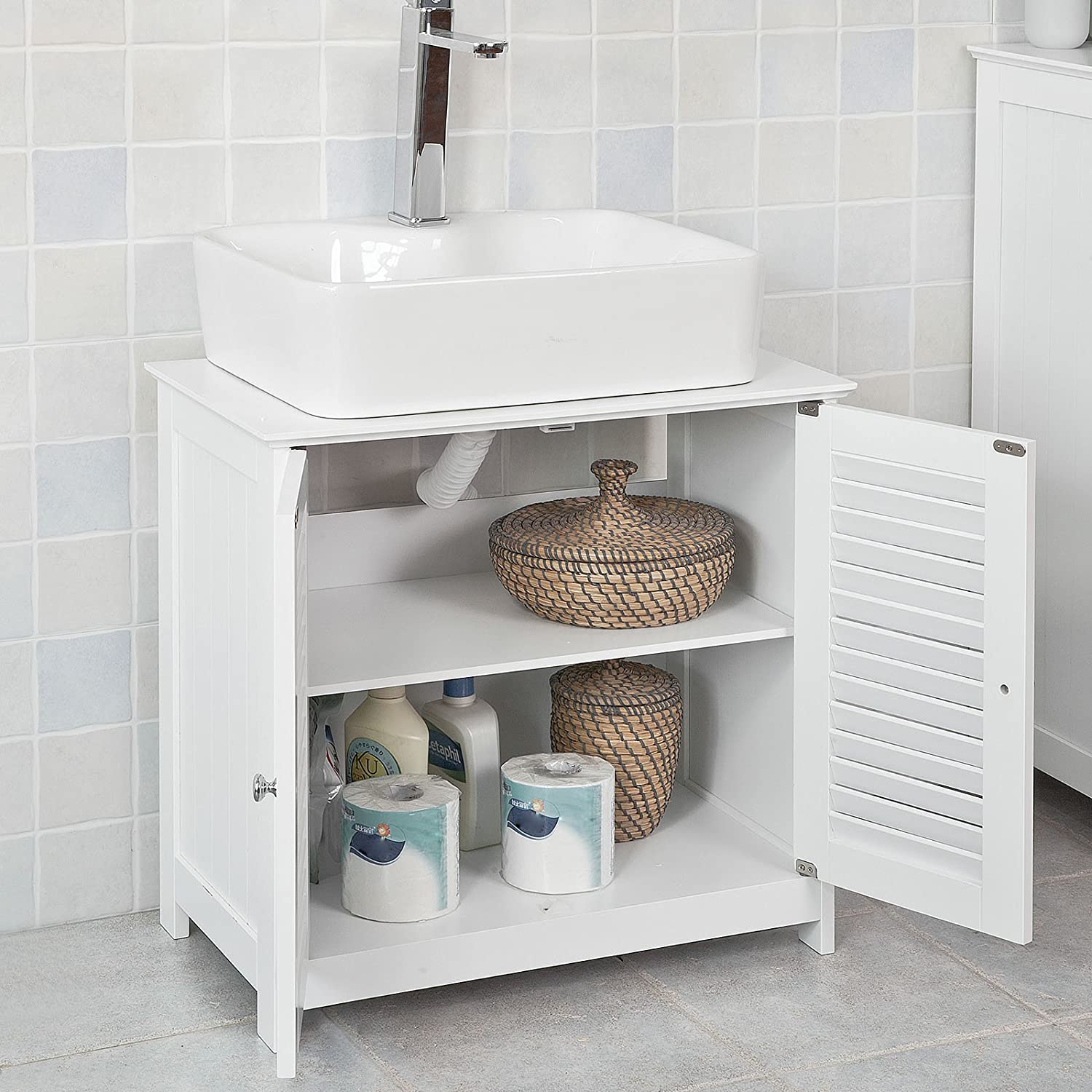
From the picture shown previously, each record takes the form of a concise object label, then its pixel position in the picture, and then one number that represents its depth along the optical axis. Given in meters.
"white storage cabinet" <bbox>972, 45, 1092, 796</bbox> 4.57
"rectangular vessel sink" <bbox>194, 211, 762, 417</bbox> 3.49
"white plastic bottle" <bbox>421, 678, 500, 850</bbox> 4.32
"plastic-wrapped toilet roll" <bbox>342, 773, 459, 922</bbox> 3.91
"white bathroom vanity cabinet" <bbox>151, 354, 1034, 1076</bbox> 3.58
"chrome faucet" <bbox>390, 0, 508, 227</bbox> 4.03
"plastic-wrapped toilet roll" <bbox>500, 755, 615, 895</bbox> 4.05
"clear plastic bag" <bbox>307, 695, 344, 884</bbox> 4.15
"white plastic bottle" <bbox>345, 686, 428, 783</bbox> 4.20
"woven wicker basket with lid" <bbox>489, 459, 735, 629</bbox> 4.05
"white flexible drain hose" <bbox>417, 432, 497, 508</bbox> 4.01
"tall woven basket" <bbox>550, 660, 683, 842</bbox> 4.27
